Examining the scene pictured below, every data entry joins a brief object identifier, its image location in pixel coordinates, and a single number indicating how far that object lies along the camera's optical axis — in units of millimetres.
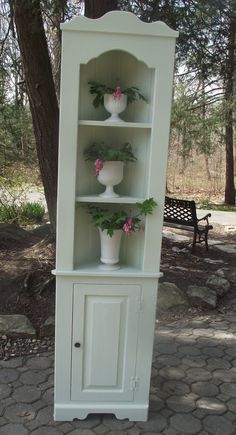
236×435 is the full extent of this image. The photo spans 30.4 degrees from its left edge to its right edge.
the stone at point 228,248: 7254
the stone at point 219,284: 5098
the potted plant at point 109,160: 2525
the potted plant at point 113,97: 2500
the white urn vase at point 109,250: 2688
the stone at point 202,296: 4746
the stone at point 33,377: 3160
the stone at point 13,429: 2588
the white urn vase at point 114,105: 2498
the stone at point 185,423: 2681
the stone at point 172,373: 3325
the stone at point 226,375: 3303
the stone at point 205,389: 3096
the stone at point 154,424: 2686
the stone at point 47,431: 2604
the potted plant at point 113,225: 2525
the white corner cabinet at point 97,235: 2361
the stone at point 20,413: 2719
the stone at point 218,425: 2682
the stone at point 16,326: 3779
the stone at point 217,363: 3488
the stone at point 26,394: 2934
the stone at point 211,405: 2889
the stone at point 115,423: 2700
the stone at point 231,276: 5623
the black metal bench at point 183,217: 7016
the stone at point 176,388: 3107
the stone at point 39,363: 3383
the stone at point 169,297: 4580
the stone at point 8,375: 3158
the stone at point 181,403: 2900
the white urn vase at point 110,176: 2570
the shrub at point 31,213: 8875
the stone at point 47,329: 3855
